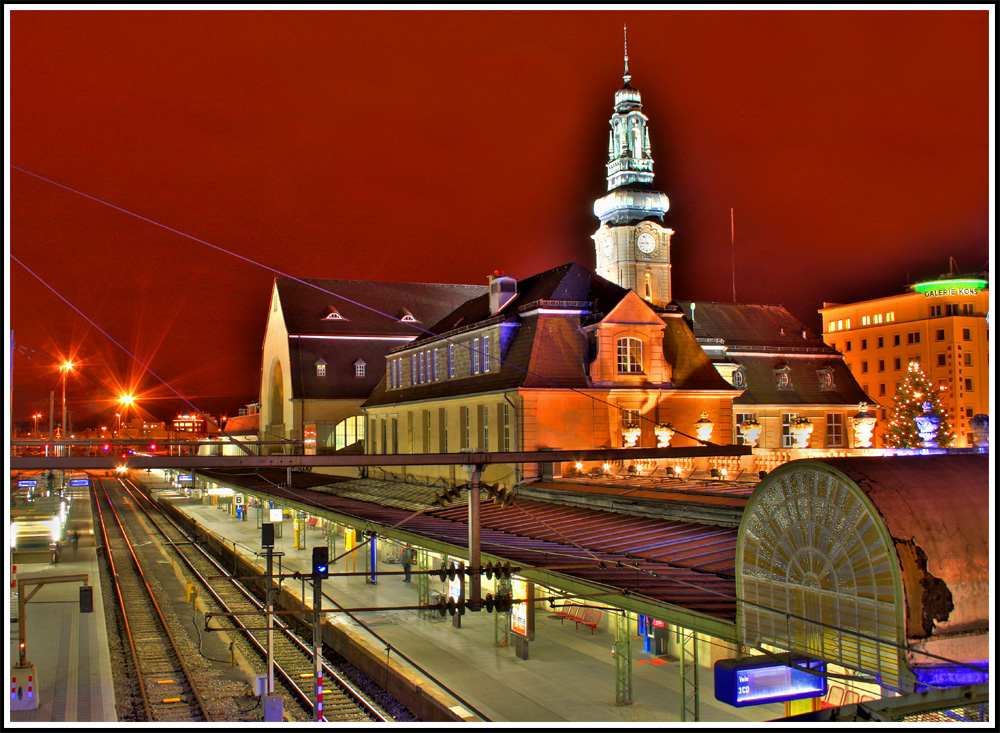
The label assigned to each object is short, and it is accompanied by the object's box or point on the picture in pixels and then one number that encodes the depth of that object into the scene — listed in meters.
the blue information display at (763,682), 11.50
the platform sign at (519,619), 25.83
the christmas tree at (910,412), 66.25
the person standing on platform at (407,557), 39.66
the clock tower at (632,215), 76.12
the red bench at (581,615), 29.91
